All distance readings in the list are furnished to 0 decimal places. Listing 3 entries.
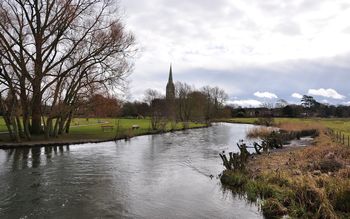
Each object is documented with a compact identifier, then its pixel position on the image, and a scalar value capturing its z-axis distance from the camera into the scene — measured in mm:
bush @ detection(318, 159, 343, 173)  16969
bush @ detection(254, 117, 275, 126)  85662
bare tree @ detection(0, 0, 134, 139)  33750
